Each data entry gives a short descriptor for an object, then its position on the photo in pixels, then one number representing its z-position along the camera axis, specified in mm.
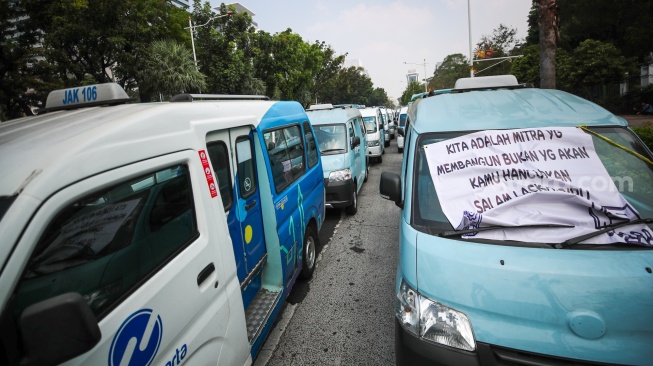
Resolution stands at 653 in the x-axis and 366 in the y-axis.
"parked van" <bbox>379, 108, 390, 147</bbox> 18495
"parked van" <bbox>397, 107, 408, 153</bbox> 11936
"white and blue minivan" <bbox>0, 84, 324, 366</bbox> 1127
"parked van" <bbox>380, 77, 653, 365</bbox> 1707
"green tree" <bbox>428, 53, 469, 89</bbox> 48062
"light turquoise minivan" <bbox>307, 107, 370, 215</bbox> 6383
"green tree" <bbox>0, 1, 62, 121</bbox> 14156
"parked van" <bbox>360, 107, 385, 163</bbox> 12377
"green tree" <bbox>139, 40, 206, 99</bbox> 17000
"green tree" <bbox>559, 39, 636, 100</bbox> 23297
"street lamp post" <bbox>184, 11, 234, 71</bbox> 19109
